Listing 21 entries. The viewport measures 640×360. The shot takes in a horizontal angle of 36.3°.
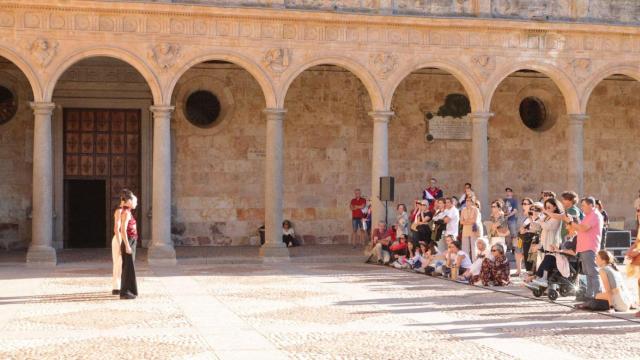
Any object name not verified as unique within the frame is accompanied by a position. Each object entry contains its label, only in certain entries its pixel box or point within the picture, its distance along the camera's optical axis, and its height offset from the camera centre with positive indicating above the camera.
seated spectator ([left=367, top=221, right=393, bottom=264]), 21.00 -1.09
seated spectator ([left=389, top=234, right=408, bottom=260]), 20.56 -1.14
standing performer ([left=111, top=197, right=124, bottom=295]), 14.92 -0.95
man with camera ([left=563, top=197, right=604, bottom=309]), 13.54 -0.70
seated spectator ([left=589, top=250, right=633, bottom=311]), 13.13 -1.32
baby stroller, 14.47 -1.39
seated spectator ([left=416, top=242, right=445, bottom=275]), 18.56 -1.29
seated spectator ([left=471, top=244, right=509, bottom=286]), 16.59 -1.30
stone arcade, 20.91 +2.21
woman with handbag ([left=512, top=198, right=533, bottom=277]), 17.25 -0.88
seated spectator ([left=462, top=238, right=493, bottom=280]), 16.91 -1.11
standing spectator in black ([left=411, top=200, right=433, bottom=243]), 20.27 -0.66
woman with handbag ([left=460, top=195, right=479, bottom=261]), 18.64 -0.64
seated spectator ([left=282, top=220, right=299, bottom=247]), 25.05 -1.06
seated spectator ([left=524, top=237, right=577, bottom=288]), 14.37 -1.06
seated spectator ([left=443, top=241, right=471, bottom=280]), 17.69 -1.22
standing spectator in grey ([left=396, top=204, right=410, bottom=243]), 20.69 -0.59
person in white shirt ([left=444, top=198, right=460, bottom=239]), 19.19 -0.51
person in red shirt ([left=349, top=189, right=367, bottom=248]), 24.41 -0.52
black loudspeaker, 21.61 +0.09
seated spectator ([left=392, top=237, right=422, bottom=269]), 19.61 -1.34
